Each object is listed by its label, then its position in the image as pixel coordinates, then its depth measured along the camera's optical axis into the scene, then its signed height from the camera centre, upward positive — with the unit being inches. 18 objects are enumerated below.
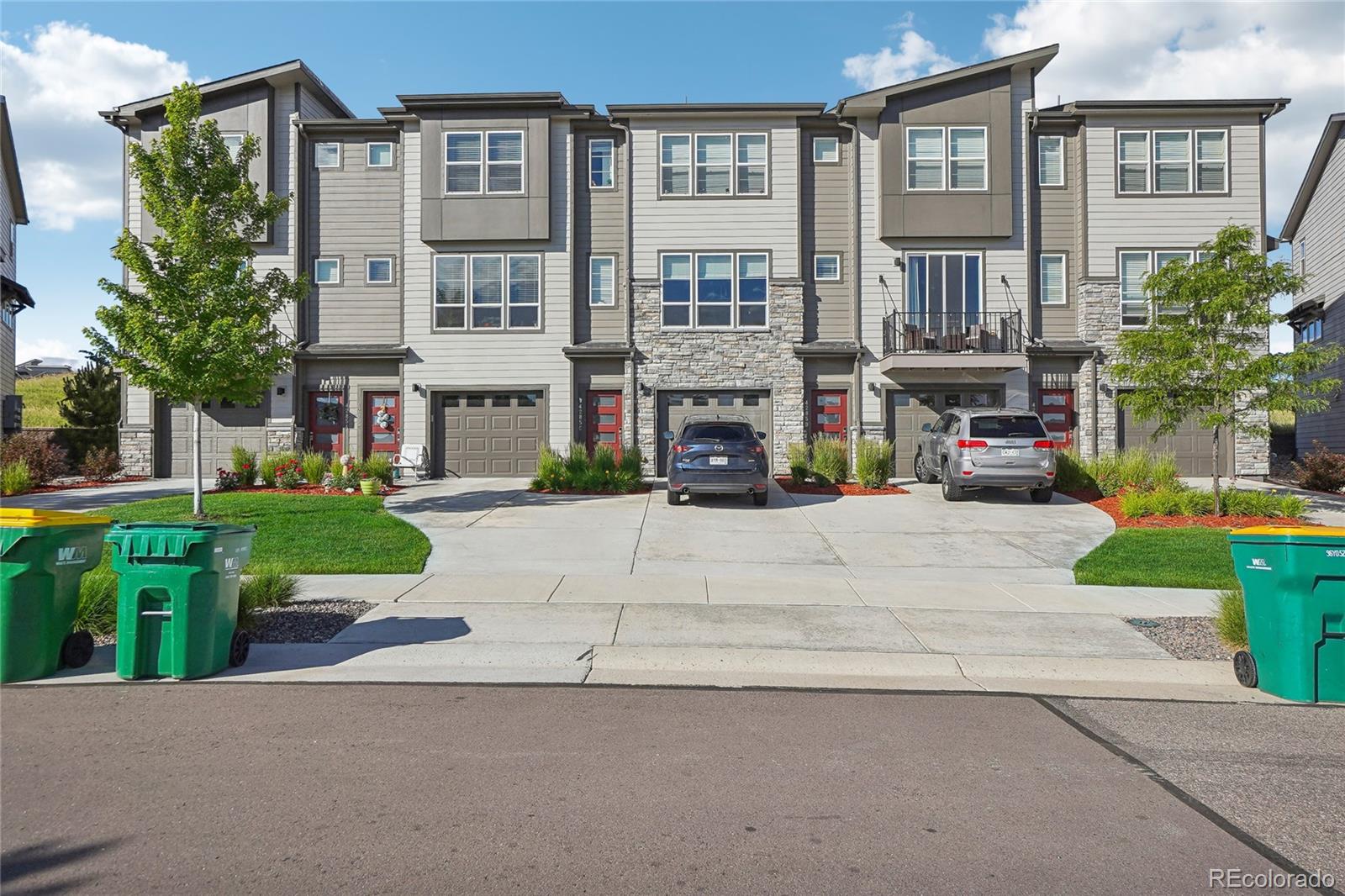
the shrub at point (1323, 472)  703.1 -18.1
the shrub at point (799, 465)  711.7 -10.6
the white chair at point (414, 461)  804.0 -7.4
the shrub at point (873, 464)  689.6 -9.9
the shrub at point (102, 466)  784.9 -10.8
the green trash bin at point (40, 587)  222.4 -37.6
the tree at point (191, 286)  502.6 +110.3
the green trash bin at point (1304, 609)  221.1 -44.1
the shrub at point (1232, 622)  274.5 -59.9
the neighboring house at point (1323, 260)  941.2 +243.1
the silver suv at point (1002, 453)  592.4 -0.4
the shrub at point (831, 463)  703.1 -9.3
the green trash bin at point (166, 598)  229.3 -41.6
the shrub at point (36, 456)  704.4 -0.3
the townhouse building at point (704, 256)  819.4 +205.5
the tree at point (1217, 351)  547.8 +71.8
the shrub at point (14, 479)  651.5 -19.5
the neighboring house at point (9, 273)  1066.1 +268.5
